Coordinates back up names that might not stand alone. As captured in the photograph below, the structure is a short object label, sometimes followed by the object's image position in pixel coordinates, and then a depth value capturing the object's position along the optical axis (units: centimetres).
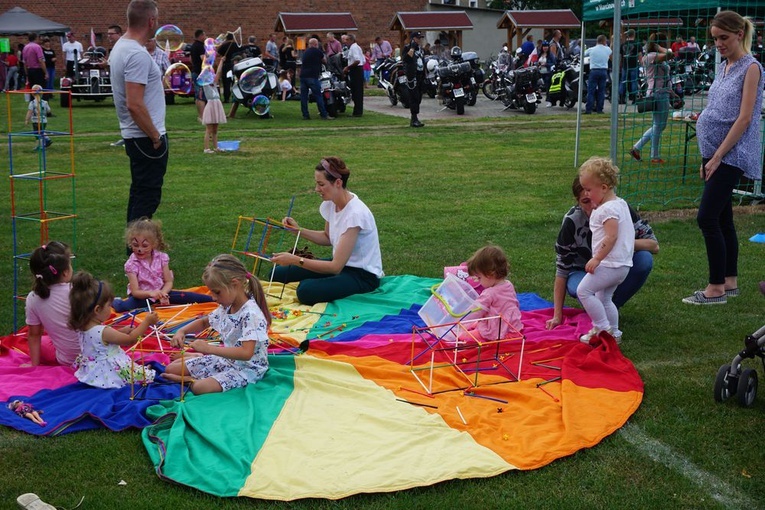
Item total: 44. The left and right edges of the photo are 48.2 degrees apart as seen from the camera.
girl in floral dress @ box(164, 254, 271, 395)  456
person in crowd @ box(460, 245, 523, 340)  538
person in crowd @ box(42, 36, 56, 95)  2753
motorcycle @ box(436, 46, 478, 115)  2081
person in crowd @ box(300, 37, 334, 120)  1978
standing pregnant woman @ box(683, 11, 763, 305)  600
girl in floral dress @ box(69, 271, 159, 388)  462
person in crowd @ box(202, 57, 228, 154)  1331
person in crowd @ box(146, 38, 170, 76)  1343
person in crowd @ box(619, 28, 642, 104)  1095
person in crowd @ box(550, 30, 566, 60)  2562
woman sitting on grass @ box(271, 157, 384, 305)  617
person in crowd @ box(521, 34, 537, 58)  3036
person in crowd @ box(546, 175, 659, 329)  558
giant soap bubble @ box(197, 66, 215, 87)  1361
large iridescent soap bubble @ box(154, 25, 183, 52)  1653
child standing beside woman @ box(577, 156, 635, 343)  519
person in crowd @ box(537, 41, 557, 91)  2440
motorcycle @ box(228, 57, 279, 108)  1991
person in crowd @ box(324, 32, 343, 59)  2739
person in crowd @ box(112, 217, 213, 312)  612
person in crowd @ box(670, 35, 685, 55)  1291
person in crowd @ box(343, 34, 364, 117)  2081
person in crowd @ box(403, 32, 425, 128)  1742
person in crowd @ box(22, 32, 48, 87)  2441
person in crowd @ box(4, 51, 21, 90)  2764
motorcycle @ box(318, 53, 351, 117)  2059
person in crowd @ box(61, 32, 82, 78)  2911
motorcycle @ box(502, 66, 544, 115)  2108
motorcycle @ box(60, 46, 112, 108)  2469
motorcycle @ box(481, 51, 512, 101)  2408
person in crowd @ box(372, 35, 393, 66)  3500
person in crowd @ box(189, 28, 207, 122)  2103
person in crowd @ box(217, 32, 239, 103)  2172
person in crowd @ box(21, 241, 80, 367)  486
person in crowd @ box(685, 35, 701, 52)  1157
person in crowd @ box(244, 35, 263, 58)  2162
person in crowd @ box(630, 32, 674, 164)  1138
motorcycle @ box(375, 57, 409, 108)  1906
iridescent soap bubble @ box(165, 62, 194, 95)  2375
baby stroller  431
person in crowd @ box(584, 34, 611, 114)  2022
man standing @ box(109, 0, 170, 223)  654
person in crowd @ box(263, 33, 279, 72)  2207
